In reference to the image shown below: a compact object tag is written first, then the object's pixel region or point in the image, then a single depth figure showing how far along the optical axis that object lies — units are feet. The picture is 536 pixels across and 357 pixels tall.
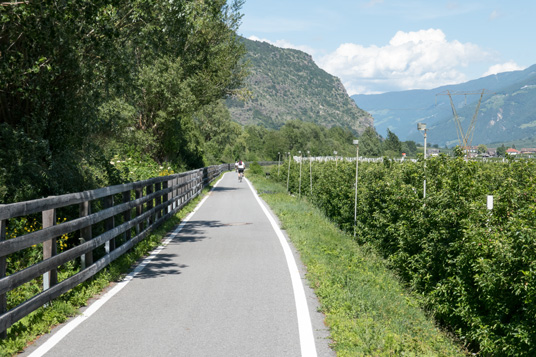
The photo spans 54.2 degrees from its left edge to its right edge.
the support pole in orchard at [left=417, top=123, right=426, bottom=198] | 39.84
